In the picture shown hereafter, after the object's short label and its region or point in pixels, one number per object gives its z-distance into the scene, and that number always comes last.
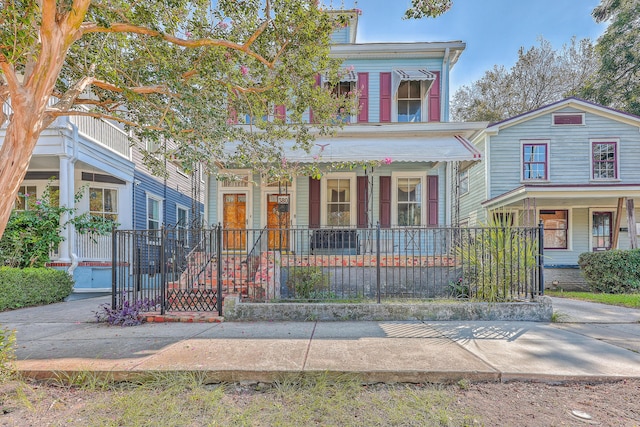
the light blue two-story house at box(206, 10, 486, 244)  10.52
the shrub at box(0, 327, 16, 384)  3.14
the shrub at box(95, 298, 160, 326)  5.69
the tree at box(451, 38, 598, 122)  20.55
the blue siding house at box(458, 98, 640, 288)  13.13
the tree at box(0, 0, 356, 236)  4.05
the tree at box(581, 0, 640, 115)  16.53
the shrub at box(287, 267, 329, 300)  7.02
